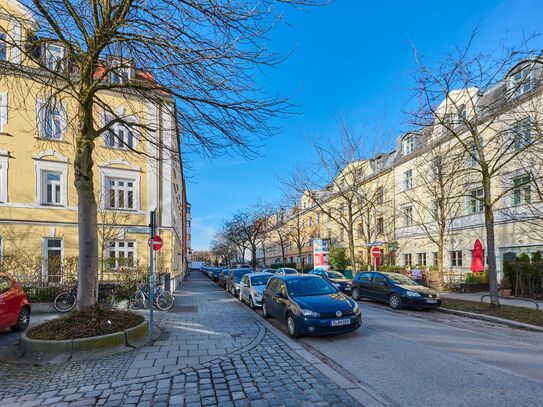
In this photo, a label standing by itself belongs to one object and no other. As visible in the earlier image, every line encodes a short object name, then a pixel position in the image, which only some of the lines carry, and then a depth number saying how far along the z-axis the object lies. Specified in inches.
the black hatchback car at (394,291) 499.2
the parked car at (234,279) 735.7
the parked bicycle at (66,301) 471.2
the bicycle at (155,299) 503.2
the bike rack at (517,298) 600.5
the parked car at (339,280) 786.8
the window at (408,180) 1207.2
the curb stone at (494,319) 368.7
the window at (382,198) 1345.6
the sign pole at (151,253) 280.7
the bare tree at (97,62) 262.4
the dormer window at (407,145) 1246.7
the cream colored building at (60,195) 739.4
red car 324.2
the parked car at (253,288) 522.5
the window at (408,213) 1206.9
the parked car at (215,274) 1467.2
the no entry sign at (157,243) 442.6
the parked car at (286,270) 1133.2
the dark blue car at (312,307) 297.6
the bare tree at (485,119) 448.5
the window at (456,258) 982.7
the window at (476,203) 924.3
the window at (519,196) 751.1
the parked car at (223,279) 1059.3
